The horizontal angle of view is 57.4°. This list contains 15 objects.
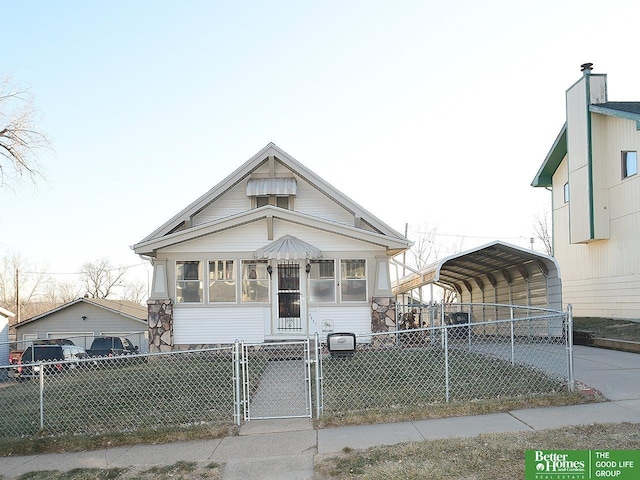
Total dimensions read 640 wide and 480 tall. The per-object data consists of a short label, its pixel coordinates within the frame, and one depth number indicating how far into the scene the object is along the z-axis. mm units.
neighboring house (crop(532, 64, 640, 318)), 18422
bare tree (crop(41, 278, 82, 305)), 72375
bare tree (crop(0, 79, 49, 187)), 26469
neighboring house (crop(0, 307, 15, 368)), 29672
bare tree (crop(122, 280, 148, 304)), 77125
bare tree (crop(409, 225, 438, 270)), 47406
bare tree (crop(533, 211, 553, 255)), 45625
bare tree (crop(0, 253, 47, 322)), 64188
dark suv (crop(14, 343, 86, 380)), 20725
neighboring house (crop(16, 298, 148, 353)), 35531
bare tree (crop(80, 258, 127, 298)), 72812
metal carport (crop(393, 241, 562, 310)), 16688
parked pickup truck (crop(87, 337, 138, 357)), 24320
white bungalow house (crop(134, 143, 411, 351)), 14898
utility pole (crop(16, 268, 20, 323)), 43988
